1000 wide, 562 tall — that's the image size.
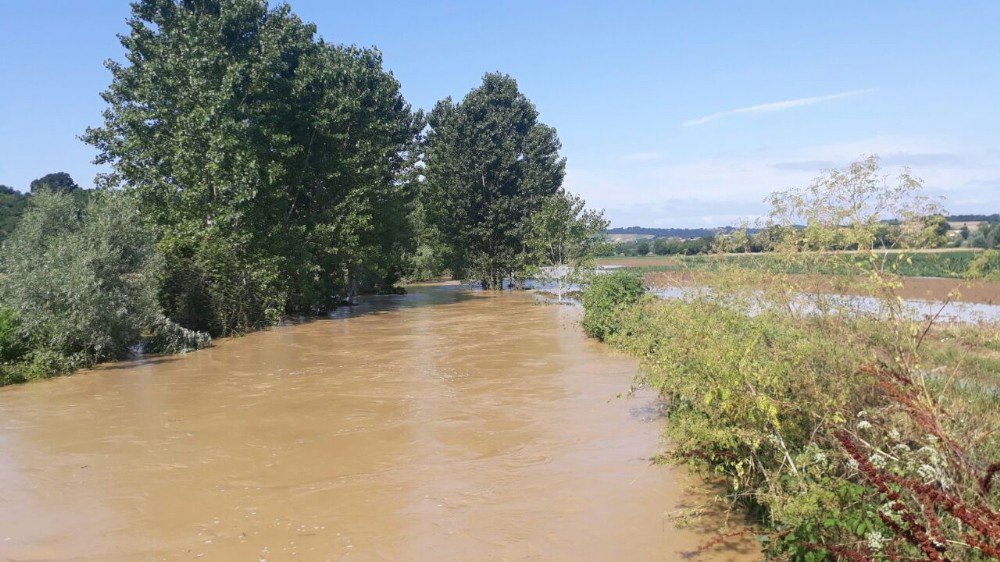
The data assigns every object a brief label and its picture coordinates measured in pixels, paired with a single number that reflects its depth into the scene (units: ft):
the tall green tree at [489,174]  113.09
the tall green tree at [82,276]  45.37
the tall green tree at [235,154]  61.52
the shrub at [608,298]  55.47
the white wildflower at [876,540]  12.29
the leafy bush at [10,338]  44.60
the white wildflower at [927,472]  12.67
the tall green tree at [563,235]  99.09
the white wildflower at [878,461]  13.98
